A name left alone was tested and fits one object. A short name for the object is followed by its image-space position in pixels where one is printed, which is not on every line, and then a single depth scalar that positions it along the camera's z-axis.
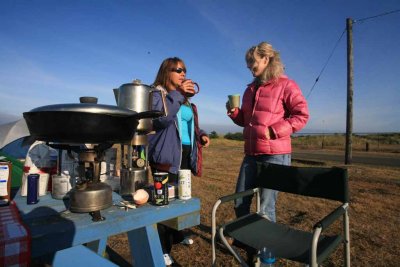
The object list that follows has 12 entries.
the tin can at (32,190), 1.40
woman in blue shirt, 2.01
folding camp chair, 1.65
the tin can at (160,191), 1.45
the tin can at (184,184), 1.58
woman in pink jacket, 2.22
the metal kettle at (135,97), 1.67
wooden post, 9.26
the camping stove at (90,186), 1.20
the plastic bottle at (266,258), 1.51
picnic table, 1.03
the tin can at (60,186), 1.53
